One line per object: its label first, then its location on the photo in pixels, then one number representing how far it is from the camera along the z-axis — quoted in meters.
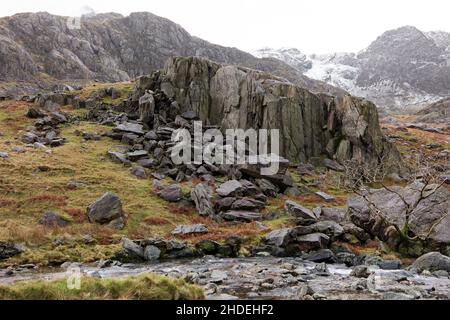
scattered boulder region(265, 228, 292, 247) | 40.16
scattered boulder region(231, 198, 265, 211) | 51.25
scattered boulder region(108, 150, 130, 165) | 62.94
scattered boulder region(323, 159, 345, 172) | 77.56
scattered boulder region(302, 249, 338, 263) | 36.94
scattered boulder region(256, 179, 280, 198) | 58.20
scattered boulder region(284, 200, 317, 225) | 46.42
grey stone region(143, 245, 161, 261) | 36.31
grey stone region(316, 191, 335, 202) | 60.89
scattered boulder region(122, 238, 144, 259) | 36.34
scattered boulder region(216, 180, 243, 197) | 52.88
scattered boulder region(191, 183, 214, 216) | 49.20
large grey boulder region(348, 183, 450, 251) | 37.69
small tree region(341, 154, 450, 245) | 36.46
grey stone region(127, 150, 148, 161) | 64.62
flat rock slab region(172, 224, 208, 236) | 42.69
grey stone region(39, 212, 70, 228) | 40.84
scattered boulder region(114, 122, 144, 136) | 73.25
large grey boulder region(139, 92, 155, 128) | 77.75
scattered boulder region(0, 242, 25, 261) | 34.11
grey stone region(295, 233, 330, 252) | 39.91
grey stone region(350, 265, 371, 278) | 29.85
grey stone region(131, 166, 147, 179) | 58.28
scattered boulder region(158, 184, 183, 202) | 51.41
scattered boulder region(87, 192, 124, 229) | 42.88
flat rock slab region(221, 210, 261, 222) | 48.50
